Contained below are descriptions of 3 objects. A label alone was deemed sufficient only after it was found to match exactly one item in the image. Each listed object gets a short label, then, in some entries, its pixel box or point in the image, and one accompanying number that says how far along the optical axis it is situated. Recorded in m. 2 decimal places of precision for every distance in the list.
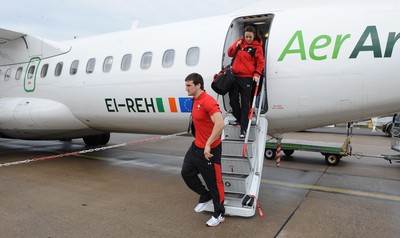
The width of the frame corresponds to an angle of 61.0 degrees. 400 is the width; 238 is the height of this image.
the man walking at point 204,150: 4.43
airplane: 5.23
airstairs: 4.91
